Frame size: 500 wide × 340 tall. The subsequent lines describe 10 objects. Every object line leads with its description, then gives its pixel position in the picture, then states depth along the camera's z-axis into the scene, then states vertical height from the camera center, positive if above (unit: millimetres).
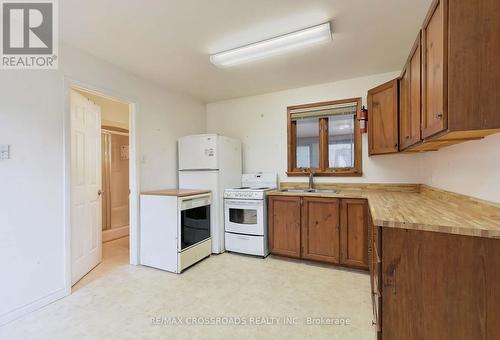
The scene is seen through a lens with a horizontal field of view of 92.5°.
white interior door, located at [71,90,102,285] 2678 -222
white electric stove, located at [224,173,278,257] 3346 -767
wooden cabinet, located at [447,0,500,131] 1150 +501
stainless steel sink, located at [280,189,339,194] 3459 -344
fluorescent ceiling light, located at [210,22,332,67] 2129 +1190
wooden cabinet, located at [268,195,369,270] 2867 -797
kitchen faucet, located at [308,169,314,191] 3583 -202
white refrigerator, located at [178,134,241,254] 3516 -7
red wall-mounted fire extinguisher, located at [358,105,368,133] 3201 +639
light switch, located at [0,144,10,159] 1934 +145
